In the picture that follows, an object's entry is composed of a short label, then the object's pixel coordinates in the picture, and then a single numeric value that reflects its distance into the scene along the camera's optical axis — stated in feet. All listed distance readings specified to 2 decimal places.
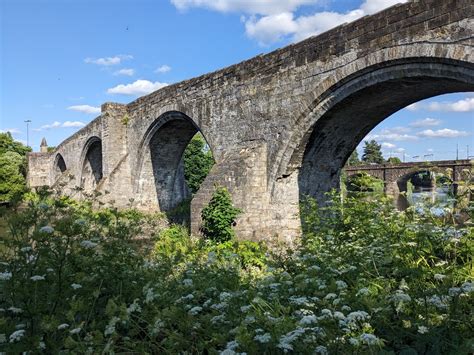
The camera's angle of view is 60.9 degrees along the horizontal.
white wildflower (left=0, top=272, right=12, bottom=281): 8.53
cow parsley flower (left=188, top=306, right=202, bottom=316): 8.69
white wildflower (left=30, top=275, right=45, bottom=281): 8.30
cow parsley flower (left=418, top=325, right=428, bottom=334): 7.49
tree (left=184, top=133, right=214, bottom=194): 87.04
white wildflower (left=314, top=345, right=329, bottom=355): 6.70
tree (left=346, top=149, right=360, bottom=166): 205.93
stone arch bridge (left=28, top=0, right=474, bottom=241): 20.74
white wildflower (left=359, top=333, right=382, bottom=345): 6.19
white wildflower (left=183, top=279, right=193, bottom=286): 10.63
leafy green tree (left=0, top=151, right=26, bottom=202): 98.94
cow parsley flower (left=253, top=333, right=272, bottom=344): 6.72
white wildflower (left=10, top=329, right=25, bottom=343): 7.10
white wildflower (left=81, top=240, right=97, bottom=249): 9.88
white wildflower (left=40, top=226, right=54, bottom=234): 8.94
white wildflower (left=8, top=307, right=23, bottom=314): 8.11
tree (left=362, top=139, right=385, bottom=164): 227.61
